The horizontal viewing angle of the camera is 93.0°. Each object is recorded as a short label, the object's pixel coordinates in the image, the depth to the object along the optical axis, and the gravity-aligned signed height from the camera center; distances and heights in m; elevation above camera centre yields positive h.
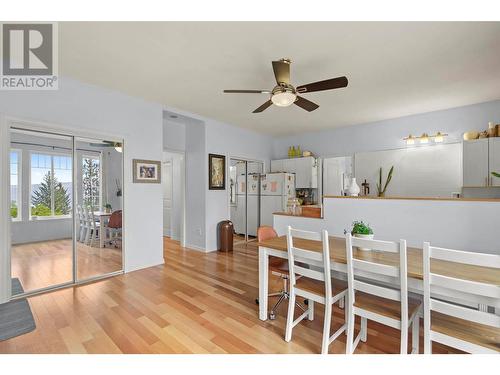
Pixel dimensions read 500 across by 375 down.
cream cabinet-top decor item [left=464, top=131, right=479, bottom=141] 3.74 +0.82
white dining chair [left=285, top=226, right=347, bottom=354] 1.77 -0.82
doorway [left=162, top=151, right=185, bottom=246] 5.86 -0.21
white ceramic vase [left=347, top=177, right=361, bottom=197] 2.74 -0.03
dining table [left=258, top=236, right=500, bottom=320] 1.37 -0.53
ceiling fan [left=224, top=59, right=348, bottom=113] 2.18 +0.98
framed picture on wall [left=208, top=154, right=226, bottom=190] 4.81 +0.33
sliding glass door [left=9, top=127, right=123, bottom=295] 2.77 -0.27
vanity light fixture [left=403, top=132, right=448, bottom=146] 4.12 +0.88
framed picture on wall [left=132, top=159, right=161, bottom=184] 3.68 +0.27
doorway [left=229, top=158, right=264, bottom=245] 6.00 -0.27
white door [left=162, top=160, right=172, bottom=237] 6.13 -0.27
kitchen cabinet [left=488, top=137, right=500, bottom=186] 3.47 +0.44
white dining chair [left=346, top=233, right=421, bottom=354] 1.47 -0.72
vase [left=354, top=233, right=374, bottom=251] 1.99 -0.41
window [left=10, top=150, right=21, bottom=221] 2.68 +0.04
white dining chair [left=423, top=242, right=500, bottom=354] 1.22 -0.68
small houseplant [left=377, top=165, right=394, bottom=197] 4.58 +0.12
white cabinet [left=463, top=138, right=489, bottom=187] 3.60 +0.38
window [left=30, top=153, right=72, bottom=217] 2.89 +0.04
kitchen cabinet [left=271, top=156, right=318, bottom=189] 5.59 +0.41
